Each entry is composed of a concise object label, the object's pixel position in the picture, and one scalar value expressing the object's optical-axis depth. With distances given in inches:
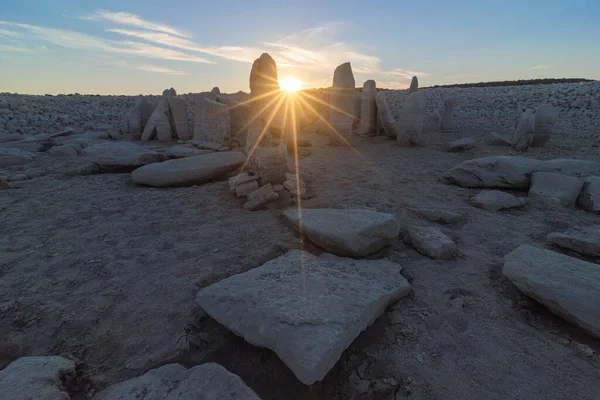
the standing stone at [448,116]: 430.0
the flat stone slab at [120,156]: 226.1
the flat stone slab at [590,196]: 152.5
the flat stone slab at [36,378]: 55.9
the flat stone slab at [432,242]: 111.3
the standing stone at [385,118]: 369.4
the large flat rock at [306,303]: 63.5
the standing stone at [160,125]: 362.6
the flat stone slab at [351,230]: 107.0
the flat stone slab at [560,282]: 74.2
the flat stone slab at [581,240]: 110.1
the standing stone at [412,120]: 327.3
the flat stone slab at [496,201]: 156.1
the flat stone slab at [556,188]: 159.8
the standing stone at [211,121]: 312.5
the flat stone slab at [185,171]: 193.6
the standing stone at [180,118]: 358.0
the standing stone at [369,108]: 388.2
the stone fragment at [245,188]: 167.6
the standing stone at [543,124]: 284.8
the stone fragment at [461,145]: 295.3
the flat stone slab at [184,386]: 56.7
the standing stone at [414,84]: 528.4
